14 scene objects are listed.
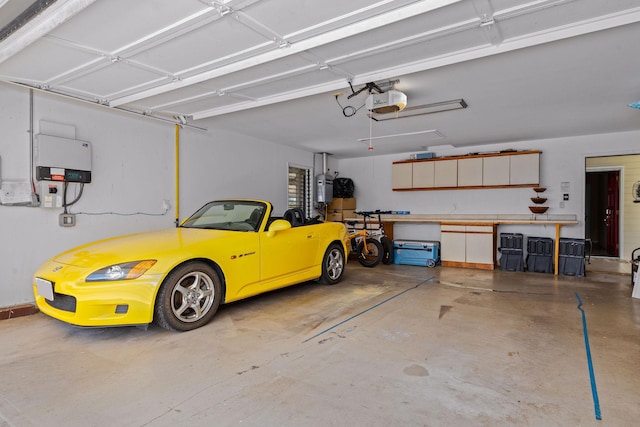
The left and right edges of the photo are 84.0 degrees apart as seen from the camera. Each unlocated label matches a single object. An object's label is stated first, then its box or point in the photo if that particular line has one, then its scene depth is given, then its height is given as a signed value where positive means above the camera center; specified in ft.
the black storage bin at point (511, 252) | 21.01 -2.43
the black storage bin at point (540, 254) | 20.34 -2.49
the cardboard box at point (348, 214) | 27.84 -0.32
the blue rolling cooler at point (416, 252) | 22.40 -2.69
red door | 27.58 +0.01
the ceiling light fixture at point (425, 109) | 14.47 +4.37
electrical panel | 12.19 +1.74
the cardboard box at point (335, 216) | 27.61 -0.49
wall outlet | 12.90 -0.45
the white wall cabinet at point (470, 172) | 21.97 +2.63
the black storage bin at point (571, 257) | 19.38 -2.49
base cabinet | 21.57 -2.15
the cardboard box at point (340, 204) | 27.84 +0.48
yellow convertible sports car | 8.85 -1.74
